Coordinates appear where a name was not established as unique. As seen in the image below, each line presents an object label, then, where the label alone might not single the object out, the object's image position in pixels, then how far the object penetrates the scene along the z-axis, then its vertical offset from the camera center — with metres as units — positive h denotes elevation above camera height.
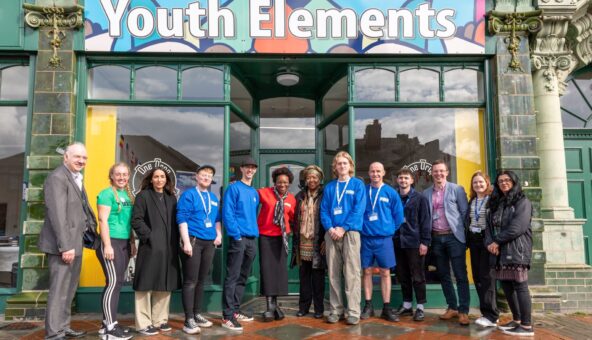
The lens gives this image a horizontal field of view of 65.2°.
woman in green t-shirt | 4.74 -0.21
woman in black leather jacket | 4.91 -0.28
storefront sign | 6.36 +2.69
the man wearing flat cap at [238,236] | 5.27 -0.19
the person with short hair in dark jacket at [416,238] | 5.54 -0.23
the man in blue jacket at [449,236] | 5.45 -0.21
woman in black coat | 4.88 -0.34
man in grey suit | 4.56 -0.15
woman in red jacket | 5.54 -0.25
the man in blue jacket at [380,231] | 5.43 -0.14
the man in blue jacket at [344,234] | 5.32 -0.17
